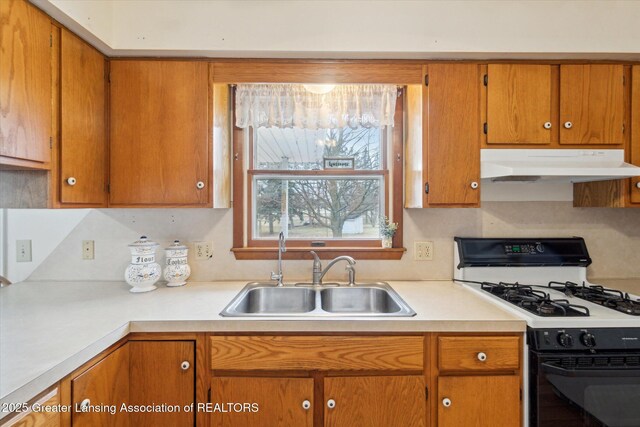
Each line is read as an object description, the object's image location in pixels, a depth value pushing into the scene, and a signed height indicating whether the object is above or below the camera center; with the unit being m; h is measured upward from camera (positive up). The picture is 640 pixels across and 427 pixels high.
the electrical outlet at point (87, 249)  1.92 -0.23
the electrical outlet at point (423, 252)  1.95 -0.26
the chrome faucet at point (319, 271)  1.84 -0.36
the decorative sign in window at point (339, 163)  2.02 +0.31
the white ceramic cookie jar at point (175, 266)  1.79 -0.32
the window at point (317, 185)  2.01 +0.17
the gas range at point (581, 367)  1.22 -0.62
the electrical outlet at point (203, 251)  1.93 -0.25
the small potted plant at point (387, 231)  1.91 -0.13
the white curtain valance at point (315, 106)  1.86 +0.63
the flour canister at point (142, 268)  1.68 -0.31
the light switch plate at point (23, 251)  1.87 -0.24
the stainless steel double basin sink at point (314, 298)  1.79 -0.50
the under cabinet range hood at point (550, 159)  1.63 +0.27
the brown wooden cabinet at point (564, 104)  1.64 +0.56
